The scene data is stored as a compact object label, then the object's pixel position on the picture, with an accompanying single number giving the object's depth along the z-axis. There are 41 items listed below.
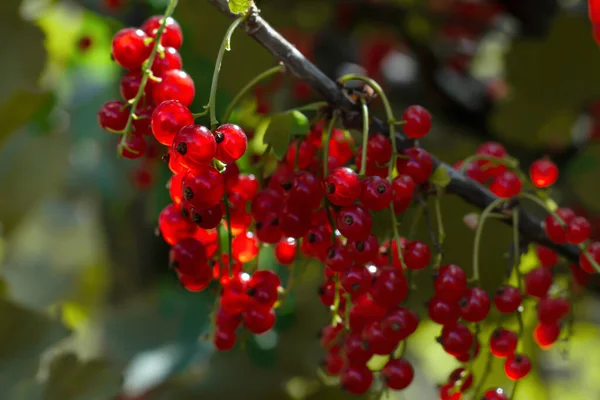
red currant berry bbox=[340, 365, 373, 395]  0.36
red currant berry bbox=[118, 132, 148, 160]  0.33
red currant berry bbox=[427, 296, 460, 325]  0.35
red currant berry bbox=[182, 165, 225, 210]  0.31
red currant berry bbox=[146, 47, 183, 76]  0.34
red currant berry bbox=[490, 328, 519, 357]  0.36
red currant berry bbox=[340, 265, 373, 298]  0.33
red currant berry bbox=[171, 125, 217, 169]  0.31
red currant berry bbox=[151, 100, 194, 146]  0.32
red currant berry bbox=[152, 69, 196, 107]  0.33
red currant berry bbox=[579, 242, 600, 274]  0.36
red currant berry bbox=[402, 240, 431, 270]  0.35
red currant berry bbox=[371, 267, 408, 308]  0.34
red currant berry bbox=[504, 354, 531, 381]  0.36
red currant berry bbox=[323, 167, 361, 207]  0.33
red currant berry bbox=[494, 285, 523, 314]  0.35
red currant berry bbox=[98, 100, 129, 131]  0.34
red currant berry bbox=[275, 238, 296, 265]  0.36
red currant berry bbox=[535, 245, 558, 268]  0.40
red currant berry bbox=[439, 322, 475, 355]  0.35
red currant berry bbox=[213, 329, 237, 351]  0.36
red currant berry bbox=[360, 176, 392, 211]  0.33
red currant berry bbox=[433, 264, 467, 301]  0.34
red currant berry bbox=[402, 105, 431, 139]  0.35
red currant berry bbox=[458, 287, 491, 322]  0.34
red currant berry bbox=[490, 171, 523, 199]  0.37
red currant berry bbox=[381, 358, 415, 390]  0.35
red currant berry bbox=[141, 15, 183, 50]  0.35
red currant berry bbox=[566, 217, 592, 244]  0.35
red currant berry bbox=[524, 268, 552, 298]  0.38
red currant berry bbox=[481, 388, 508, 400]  0.35
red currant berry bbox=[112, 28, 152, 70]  0.33
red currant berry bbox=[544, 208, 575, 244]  0.36
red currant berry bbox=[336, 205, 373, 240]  0.33
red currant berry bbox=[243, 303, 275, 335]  0.35
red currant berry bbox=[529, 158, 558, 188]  0.38
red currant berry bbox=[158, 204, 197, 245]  0.35
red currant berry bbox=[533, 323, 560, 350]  0.39
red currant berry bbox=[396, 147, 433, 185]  0.34
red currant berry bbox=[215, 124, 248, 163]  0.32
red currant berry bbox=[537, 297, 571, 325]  0.38
